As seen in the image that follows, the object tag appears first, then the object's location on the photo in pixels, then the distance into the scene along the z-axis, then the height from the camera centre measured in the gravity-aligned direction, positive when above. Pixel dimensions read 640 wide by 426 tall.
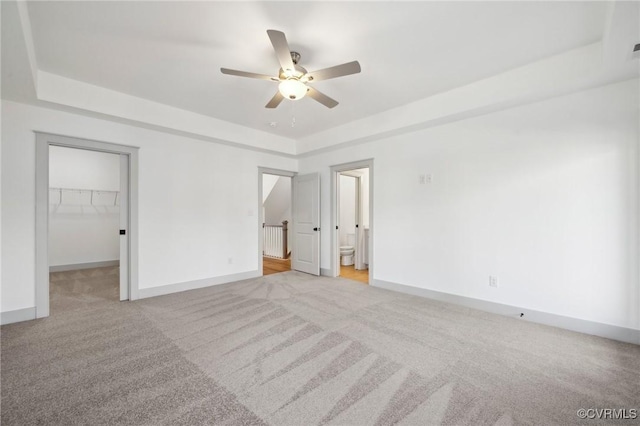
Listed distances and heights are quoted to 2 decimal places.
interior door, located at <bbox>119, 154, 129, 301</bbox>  3.73 -0.20
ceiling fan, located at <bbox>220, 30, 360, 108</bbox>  2.08 +1.21
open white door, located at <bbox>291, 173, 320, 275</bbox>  5.30 -0.20
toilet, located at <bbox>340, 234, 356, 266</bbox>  6.19 -0.90
